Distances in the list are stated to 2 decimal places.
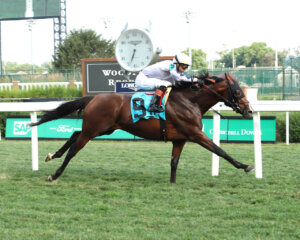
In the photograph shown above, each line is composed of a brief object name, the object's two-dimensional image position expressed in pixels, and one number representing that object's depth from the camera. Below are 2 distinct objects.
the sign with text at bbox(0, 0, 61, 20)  48.97
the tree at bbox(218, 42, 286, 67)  95.56
